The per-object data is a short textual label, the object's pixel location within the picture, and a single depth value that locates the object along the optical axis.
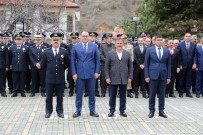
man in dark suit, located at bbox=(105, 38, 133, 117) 10.48
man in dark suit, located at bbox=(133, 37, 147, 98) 13.93
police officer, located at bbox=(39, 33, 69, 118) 10.26
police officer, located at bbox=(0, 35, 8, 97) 13.94
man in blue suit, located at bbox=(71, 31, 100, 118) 10.37
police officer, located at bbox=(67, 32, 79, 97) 14.12
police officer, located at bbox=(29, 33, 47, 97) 13.96
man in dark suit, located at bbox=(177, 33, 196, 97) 14.45
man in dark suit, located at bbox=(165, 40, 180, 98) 14.26
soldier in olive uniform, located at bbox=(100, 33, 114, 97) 13.80
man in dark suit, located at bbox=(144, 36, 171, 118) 10.59
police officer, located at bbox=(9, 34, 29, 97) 13.88
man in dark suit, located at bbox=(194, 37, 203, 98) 14.43
